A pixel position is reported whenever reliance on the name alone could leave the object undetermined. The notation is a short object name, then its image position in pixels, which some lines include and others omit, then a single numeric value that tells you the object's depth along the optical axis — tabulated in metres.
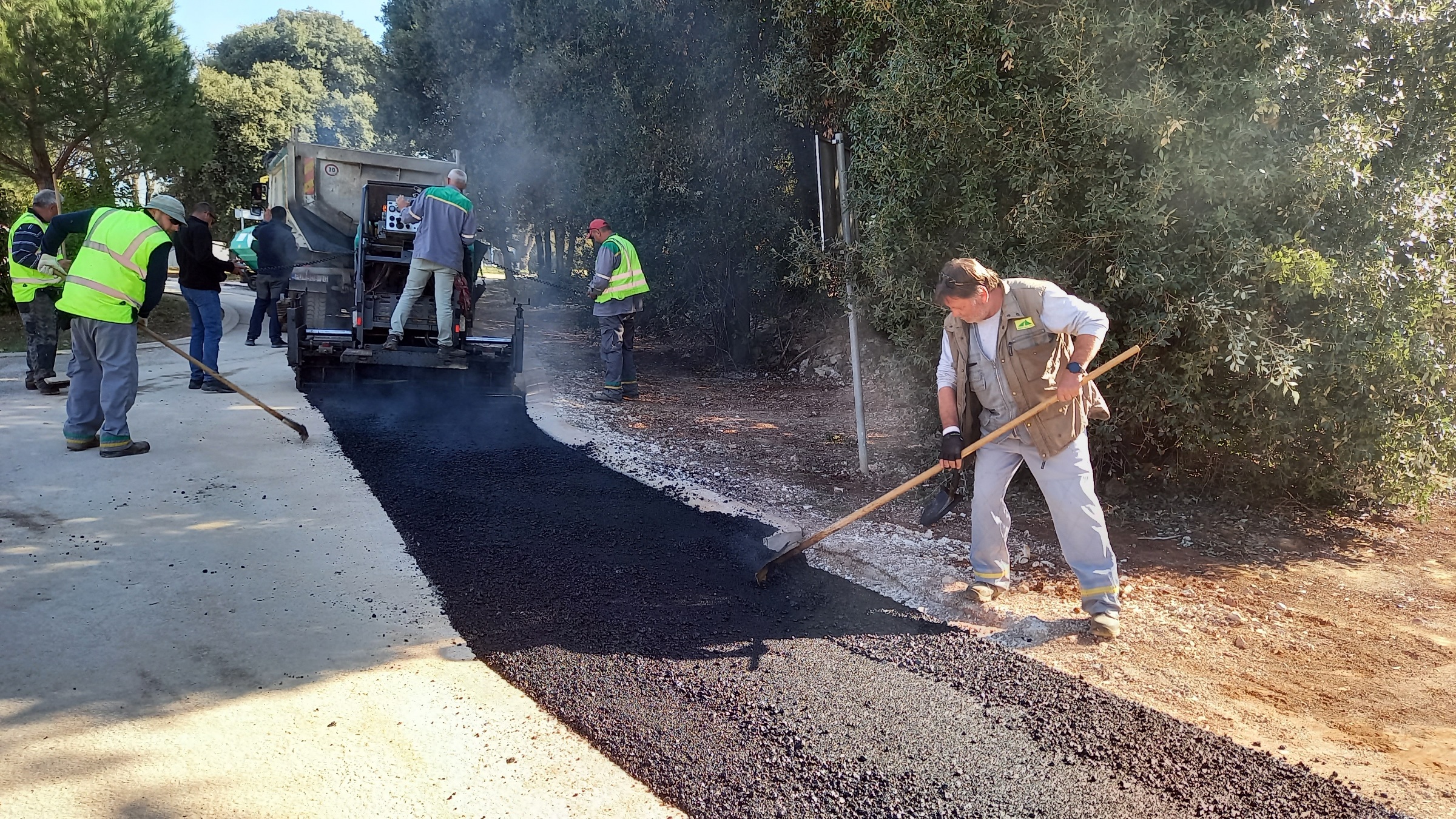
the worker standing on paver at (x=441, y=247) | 7.55
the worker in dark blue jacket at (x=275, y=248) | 10.12
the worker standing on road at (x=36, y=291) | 7.03
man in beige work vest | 3.59
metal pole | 5.72
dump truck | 7.88
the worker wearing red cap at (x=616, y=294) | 8.53
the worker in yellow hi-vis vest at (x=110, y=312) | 5.60
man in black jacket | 7.92
